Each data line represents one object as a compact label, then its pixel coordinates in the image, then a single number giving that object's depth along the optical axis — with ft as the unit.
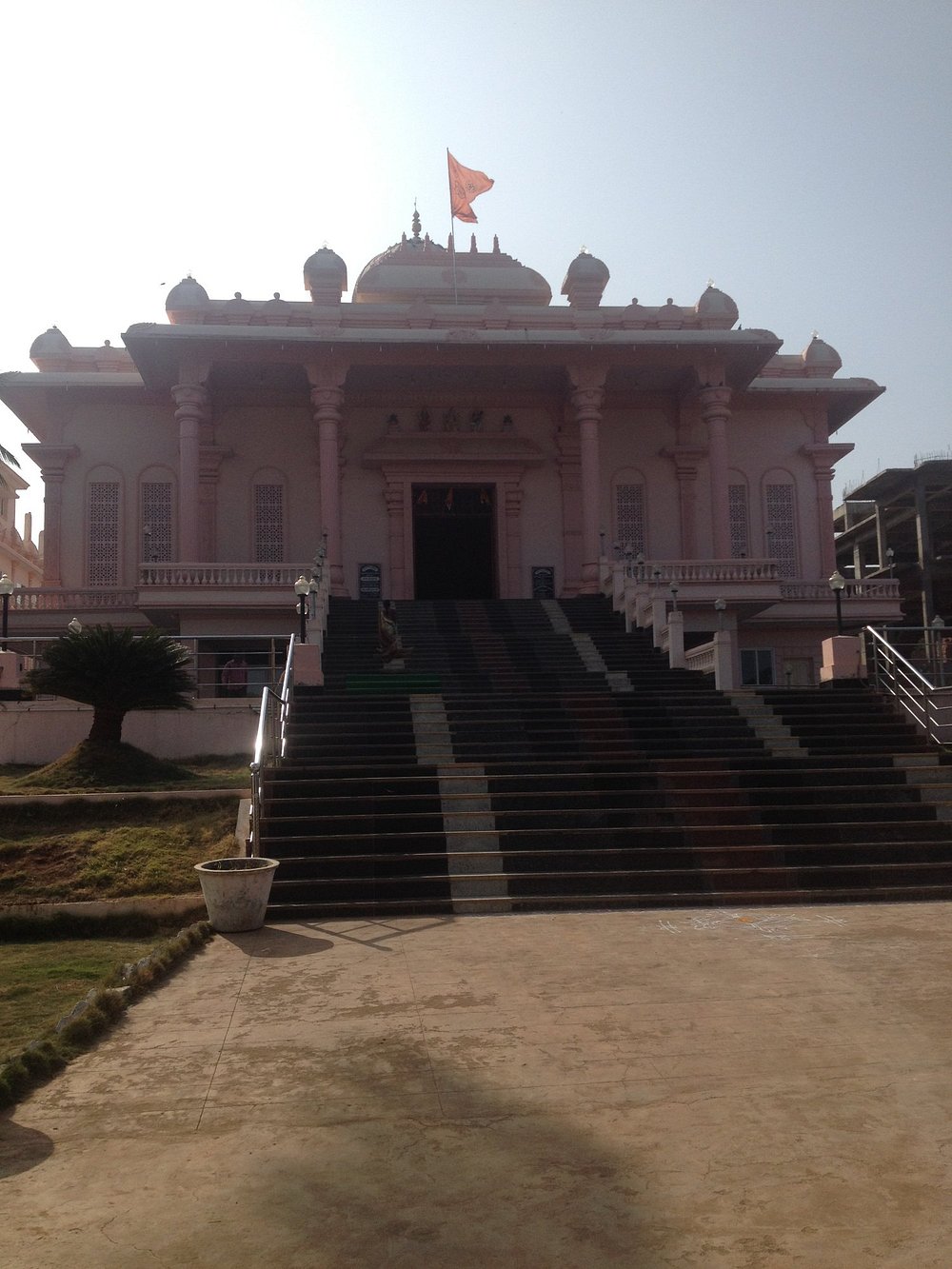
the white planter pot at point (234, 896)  27.78
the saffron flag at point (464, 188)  94.58
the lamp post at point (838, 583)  61.62
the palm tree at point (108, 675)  44.55
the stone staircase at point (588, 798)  31.86
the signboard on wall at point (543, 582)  85.46
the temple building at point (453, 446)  78.02
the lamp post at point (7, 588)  59.95
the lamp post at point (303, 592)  55.86
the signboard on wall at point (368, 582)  84.07
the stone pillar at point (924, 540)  131.75
